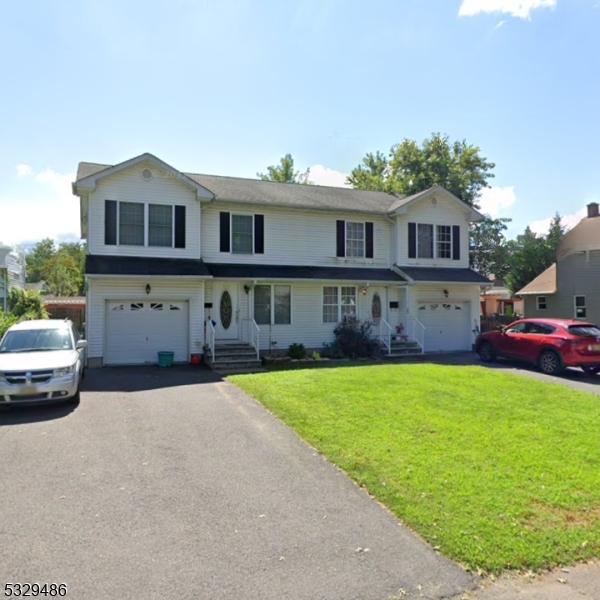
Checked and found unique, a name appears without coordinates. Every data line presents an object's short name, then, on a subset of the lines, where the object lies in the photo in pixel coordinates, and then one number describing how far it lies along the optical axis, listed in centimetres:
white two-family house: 1489
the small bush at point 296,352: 1593
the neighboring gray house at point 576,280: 2352
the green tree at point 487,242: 3738
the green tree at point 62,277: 4966
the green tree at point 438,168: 3425
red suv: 1315
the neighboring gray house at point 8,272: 2133
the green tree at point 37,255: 7162
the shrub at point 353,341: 1662
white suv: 845
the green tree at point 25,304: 2270
